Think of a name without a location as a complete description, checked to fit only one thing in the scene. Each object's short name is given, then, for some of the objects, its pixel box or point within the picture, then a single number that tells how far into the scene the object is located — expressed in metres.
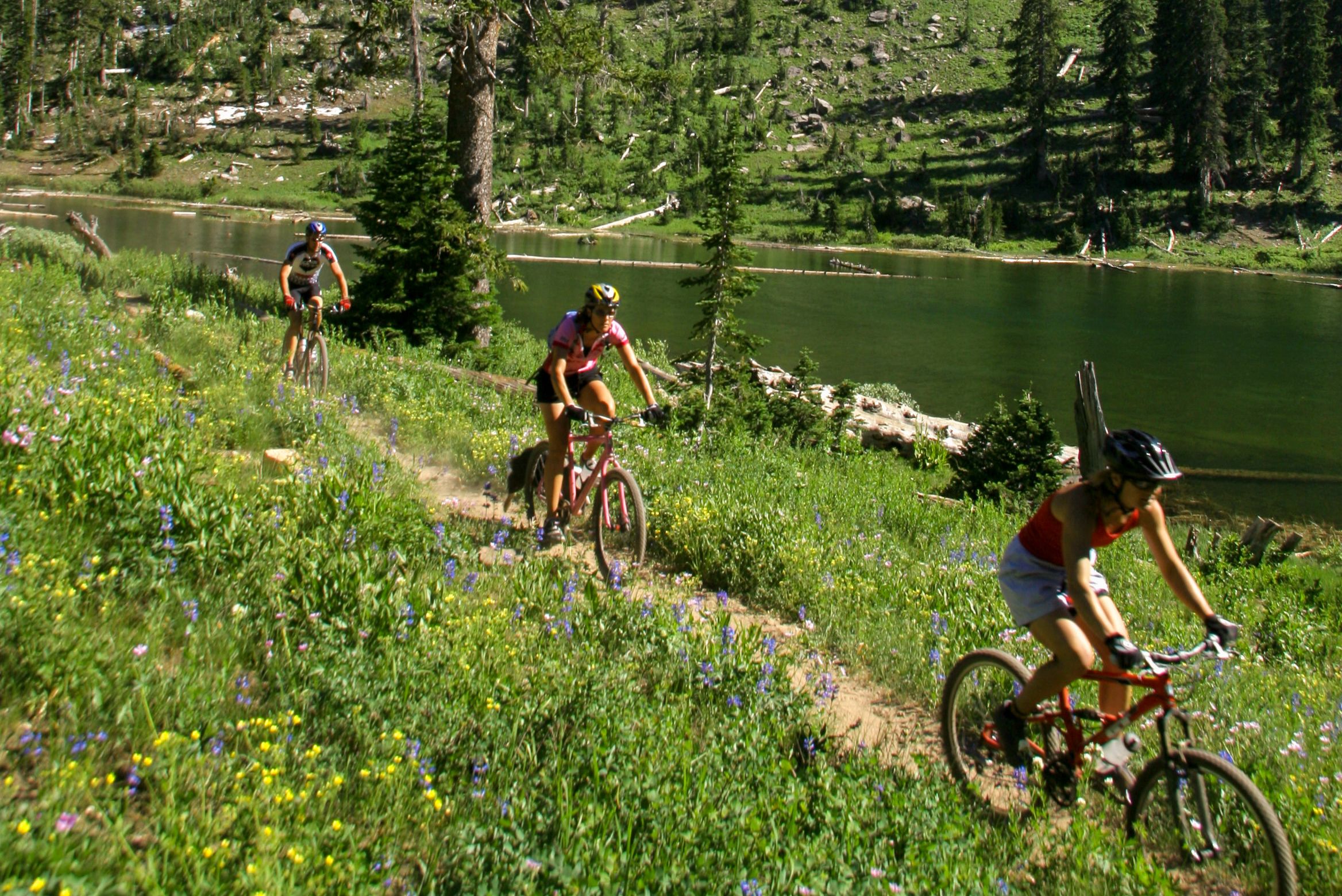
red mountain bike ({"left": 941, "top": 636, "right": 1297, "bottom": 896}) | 3.98
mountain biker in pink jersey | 7.17
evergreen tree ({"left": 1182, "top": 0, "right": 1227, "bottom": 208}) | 83.31
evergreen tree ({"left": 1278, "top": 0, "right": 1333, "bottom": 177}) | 86.12
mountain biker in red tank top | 4.19
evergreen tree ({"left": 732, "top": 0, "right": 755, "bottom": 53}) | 142.12
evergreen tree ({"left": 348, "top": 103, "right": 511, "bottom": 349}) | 16.33
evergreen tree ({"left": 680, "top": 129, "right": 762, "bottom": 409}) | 16.06
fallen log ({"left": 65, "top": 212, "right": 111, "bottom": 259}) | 21.70
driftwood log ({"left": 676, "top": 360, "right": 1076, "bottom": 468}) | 20.11
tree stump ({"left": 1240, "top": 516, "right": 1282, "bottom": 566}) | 12.15
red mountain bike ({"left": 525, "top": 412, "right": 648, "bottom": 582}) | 7.40
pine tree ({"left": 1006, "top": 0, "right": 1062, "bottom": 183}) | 96.44
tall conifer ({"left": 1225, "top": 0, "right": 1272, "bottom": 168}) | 87.12
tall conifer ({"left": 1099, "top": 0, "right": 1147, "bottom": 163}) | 93.19
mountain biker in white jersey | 11.61
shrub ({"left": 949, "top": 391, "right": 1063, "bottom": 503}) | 14.83
